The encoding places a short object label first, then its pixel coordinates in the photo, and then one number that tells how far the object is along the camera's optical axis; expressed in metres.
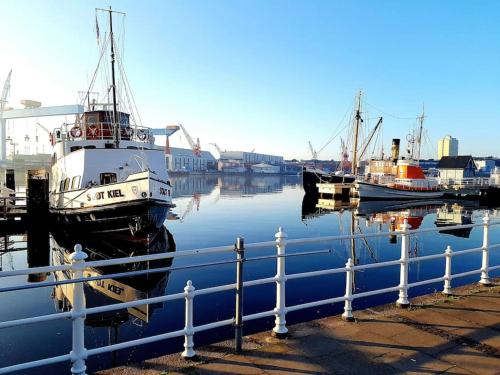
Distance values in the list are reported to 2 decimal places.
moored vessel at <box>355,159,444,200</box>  53.97
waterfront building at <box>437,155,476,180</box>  82.69
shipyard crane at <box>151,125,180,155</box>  148.35
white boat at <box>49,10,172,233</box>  20.16
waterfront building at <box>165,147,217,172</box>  178.21
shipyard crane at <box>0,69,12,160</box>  142.25
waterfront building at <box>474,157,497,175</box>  135.62
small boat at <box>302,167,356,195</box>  65.94
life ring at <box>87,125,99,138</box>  26.49
